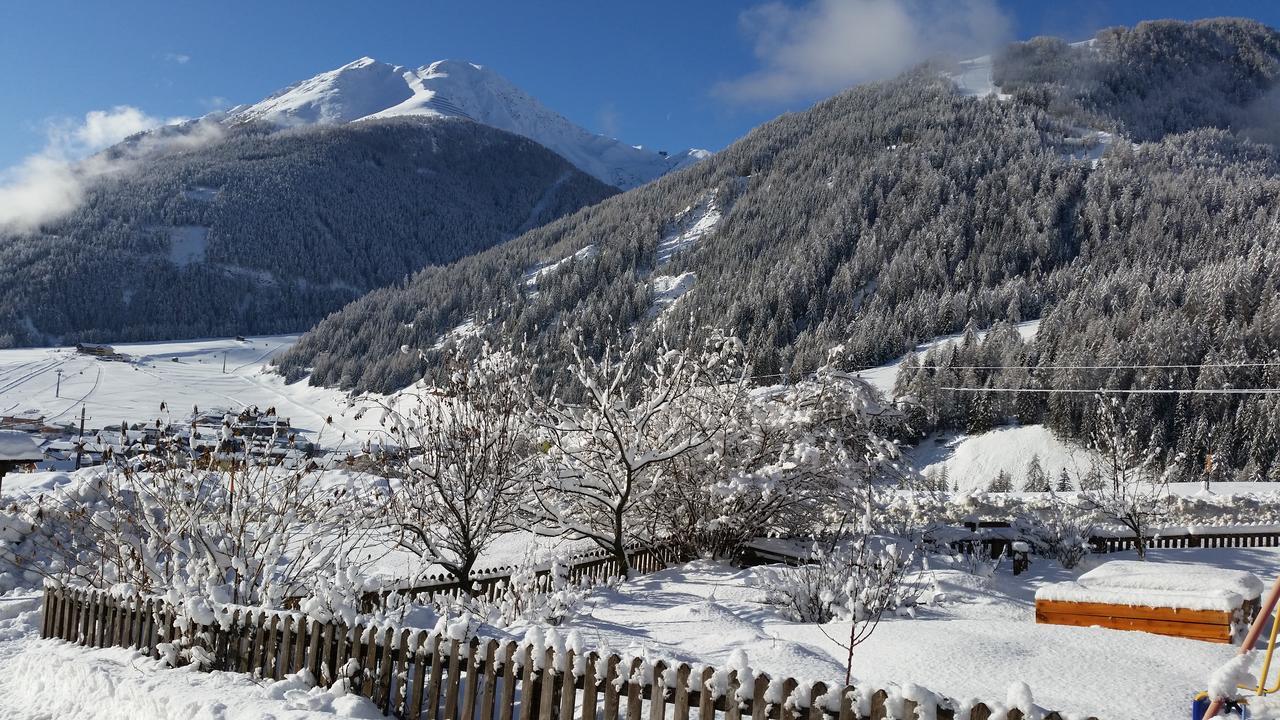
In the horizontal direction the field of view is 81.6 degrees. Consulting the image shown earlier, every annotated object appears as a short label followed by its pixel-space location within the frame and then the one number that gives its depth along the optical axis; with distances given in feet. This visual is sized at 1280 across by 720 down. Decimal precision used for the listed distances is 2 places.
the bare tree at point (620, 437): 35.73
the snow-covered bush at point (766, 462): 38.58
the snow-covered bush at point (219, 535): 22.65
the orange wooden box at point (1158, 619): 21.70
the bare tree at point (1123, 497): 47.82
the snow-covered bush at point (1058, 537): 40.29
